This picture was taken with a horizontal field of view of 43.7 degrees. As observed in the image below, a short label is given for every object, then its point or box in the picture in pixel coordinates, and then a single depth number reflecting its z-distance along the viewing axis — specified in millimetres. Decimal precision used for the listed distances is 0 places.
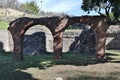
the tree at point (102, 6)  10988
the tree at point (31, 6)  34636
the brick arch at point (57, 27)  11928
